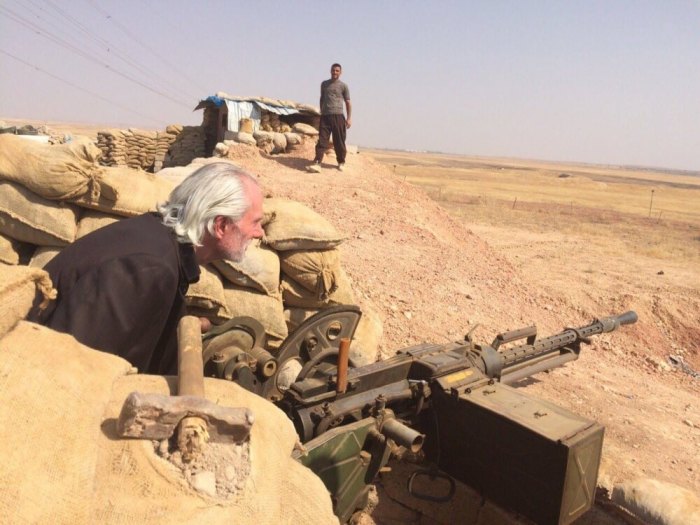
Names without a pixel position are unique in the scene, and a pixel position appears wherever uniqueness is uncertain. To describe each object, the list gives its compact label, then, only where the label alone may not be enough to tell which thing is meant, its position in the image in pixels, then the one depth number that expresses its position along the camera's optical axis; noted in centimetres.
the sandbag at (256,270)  427
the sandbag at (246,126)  1383
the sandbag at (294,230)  455
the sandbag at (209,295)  400
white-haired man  227
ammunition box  304
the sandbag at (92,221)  393
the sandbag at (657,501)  363
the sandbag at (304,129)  1385
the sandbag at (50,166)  369
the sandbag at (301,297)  476
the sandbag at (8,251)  382
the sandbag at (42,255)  384
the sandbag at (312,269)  464
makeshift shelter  1420
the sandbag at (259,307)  435
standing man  1124
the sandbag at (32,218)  375
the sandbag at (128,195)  391
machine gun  300
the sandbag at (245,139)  1279
